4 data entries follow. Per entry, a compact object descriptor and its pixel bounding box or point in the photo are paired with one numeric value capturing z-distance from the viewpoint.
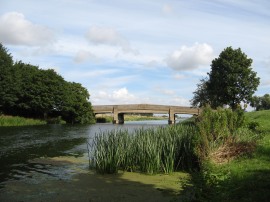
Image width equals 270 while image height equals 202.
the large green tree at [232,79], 36.70
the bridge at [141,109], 56.43
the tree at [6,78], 37.79
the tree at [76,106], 48.69
